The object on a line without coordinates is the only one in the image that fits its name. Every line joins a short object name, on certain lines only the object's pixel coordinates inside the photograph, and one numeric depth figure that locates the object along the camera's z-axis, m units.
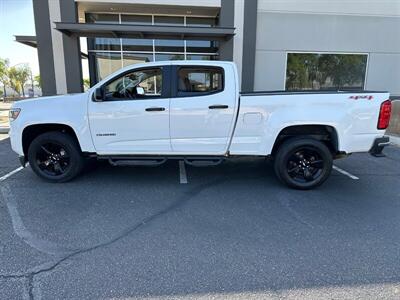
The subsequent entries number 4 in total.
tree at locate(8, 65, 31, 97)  55.53
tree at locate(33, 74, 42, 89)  65.25
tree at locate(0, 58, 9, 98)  49.27
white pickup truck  4.49
